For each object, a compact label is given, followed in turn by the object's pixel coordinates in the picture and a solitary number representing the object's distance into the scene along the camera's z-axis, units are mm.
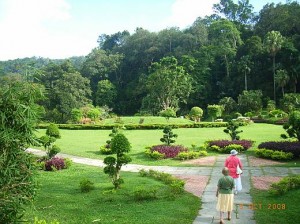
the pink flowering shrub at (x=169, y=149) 16517
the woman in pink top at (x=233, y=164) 9680
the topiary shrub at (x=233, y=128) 18938
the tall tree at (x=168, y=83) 47812
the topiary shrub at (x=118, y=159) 10367
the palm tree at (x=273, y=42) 46062
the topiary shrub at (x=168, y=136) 18119
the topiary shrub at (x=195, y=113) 36969
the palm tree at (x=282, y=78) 43875
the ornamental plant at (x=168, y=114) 33875
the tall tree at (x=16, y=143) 5281
